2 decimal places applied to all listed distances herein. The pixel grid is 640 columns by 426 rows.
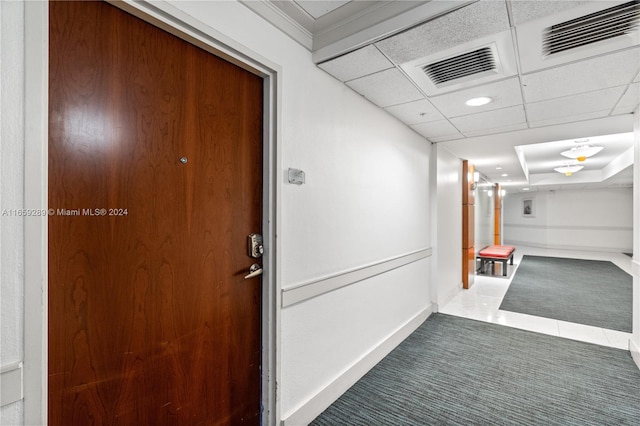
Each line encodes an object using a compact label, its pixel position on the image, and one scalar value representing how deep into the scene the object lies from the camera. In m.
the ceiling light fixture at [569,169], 7.51
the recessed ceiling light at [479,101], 2.78
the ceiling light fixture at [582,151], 5.43
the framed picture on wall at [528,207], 13.72
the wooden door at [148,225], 1.13
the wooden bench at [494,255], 6.93
